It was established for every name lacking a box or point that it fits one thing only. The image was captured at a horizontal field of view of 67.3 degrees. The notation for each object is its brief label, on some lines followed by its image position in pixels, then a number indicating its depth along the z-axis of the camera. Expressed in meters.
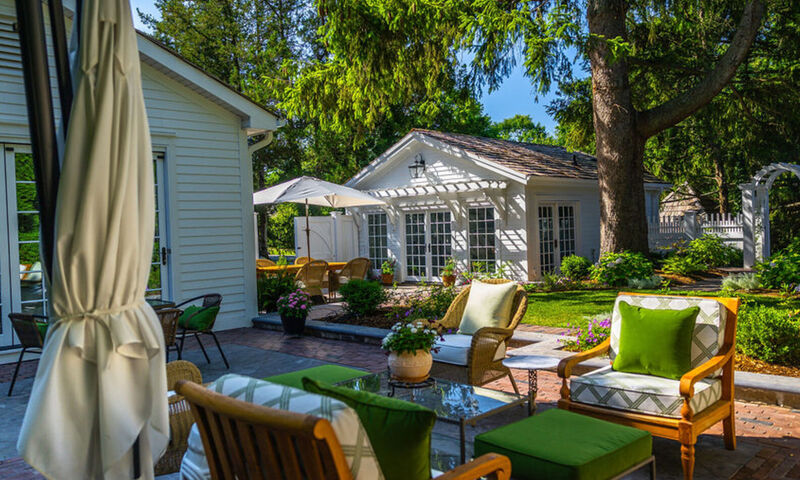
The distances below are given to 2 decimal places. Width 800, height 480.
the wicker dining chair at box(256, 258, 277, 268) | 14.24
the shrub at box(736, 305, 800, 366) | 5.46
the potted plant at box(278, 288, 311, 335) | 8.70
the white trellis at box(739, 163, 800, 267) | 15.23
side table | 4.79
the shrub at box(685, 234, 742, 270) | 15.54
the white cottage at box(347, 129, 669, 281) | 14.54
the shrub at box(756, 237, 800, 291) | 9.94
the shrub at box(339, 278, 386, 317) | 9.45
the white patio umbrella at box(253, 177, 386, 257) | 12.21
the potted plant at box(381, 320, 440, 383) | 4.20
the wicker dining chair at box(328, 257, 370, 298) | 13.09
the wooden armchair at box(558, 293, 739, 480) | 3.62
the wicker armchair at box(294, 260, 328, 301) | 11.83
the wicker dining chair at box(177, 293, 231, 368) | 6.74
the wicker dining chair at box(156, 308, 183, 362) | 5.94
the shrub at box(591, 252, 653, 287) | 12.30
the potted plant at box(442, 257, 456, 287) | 15.01
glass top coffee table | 3.68
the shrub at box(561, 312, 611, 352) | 6.46
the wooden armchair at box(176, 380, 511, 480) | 1.86
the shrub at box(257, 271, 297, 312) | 10.73
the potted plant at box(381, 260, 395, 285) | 16.53
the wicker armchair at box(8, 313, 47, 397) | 5.70
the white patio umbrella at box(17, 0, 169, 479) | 2.16
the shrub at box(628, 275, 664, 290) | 11.82
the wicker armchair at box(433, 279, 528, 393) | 4.88
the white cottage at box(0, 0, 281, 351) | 7.74
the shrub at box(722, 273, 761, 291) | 10.88
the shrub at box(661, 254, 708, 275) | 13.71
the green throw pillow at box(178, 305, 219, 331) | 6.69
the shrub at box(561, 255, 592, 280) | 13.73
